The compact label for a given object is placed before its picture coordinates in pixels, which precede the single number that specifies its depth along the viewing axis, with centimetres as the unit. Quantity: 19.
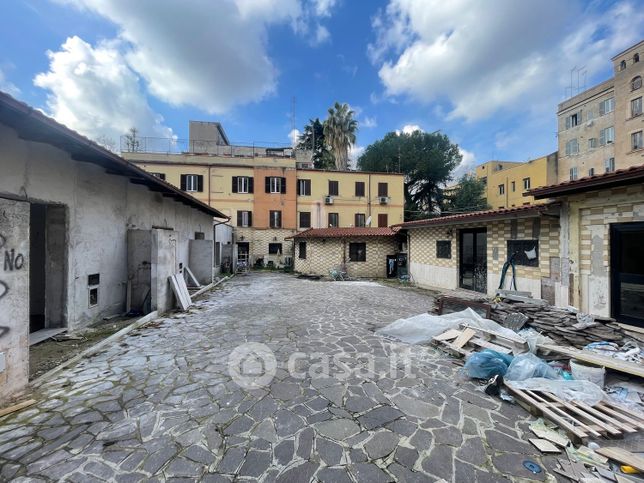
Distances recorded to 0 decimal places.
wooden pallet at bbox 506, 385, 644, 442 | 258
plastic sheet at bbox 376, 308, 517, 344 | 527
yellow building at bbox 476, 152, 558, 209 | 2875
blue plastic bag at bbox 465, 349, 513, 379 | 374
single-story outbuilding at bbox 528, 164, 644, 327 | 465
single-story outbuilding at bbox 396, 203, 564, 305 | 711
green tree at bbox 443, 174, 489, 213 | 3222
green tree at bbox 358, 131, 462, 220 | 3098
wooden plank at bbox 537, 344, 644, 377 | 332
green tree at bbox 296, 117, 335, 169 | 3247
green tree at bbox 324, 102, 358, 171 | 2897
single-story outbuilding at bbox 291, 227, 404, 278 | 1658
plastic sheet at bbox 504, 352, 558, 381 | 357
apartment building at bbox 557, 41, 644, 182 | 2147
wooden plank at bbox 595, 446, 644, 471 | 218
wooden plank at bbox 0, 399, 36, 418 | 283
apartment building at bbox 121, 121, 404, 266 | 2184
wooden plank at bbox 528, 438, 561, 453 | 243
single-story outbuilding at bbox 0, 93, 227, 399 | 313
